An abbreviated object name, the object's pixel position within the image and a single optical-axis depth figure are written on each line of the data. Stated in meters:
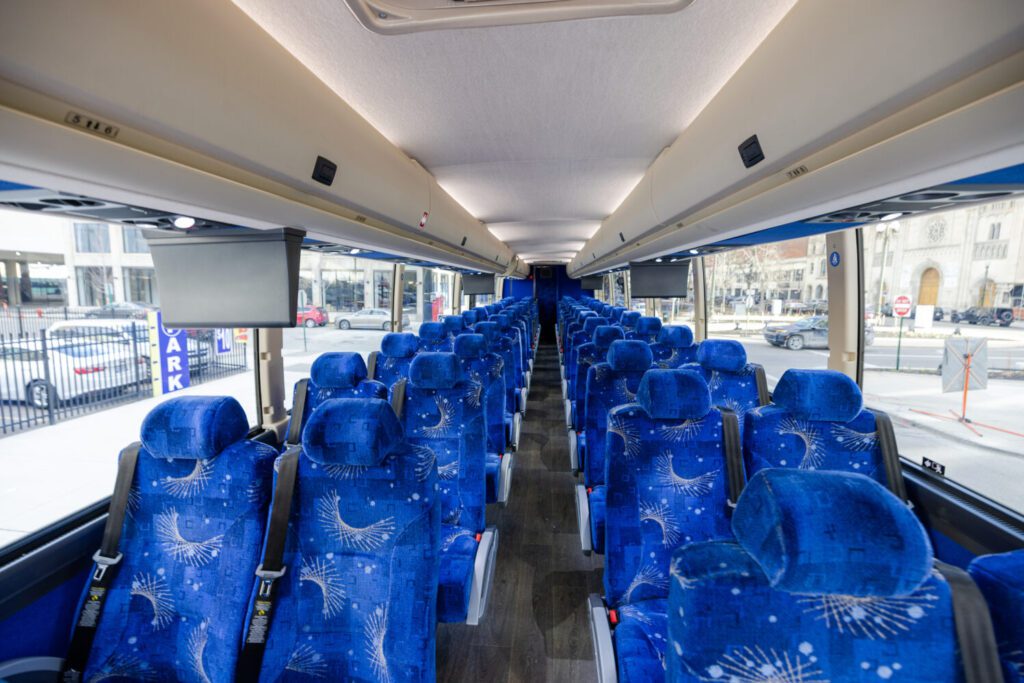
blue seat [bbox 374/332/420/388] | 4.91
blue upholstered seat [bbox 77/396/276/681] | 1.61
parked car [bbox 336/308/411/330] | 7.20
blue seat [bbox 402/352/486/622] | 2.75
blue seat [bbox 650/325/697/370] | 5.67
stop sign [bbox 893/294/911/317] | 3.02
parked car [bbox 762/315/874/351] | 3.99
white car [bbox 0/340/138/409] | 2.29
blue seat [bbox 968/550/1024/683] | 0.84
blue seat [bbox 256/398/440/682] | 1.55
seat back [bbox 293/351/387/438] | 3.47
